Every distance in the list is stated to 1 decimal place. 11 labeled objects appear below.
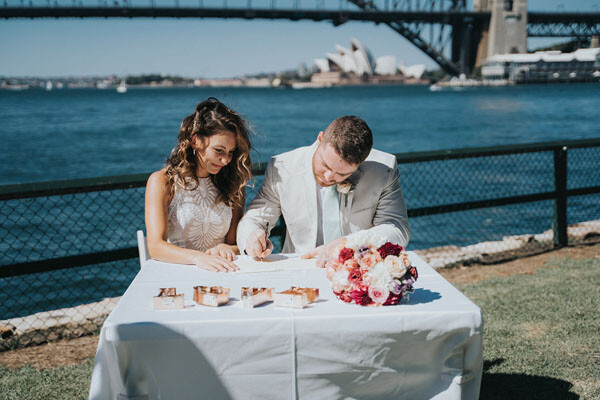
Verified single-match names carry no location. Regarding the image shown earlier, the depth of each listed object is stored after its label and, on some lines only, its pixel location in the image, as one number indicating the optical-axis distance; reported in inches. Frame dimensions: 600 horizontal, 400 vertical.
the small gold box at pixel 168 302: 68.6
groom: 106.7
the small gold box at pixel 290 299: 68.3
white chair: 105.9
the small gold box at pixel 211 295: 69.9
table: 64.9
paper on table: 88.7
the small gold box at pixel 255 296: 69.4
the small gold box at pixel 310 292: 70.6
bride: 105.4
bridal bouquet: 68.1
